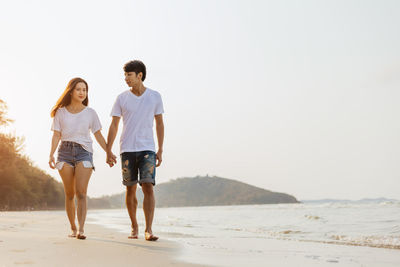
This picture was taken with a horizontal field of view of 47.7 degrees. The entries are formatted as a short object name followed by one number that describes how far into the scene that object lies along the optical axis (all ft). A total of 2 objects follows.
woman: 16.58
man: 16.85
